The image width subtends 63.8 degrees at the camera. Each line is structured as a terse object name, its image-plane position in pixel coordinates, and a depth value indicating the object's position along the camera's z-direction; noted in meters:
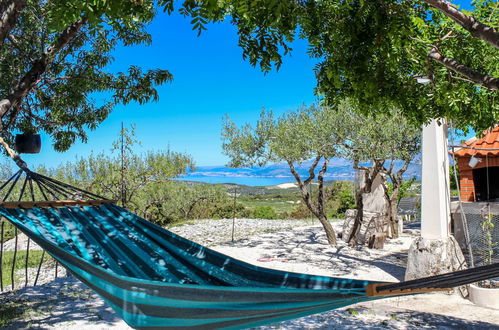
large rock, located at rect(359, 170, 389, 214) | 8.72
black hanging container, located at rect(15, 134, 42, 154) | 4.64
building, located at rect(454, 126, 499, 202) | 6.36
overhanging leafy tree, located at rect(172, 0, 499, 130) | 2.17
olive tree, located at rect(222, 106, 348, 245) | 7.31
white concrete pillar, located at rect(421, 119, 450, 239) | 5.11
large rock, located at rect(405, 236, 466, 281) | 5.01
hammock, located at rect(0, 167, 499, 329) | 1.94
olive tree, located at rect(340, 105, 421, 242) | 6.86
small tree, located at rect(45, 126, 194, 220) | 7.59
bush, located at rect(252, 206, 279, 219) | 14.02
